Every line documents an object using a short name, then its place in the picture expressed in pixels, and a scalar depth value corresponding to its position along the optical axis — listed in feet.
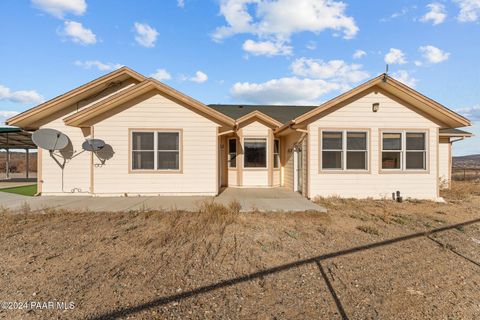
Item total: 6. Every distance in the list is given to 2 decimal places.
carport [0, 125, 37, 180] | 45.98
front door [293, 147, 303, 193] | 37.17
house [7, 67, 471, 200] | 33.42
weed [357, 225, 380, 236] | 19.98
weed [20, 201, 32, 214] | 25.05
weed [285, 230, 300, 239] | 19.06
